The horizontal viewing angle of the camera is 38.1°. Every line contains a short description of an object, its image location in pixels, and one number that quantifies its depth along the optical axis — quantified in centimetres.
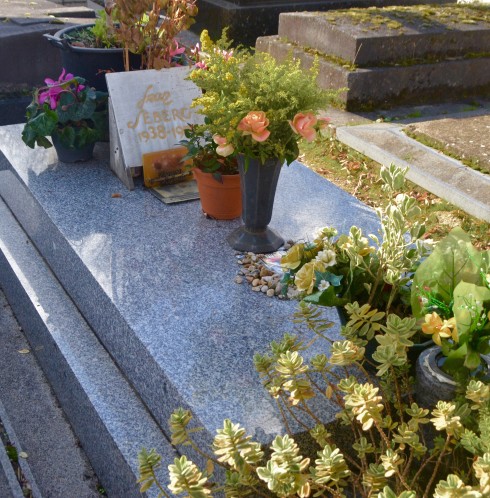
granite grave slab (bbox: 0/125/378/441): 221
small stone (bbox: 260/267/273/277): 273
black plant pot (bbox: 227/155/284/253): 271
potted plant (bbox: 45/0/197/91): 344
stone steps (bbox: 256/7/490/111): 548
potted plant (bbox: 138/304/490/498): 146
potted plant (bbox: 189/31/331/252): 254
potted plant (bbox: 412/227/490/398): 172
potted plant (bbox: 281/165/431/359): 197
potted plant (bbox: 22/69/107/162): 351
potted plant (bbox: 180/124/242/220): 300
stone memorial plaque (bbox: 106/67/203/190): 335
